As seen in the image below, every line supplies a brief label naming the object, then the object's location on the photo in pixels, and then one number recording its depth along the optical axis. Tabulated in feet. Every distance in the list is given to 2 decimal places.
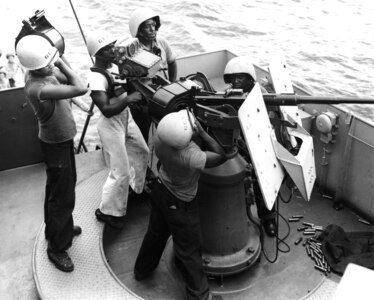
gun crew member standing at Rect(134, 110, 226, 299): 11.75
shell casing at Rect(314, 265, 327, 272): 14.62
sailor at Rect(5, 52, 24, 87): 24.95
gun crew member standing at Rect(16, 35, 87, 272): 12.22
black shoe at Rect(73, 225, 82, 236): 15.35
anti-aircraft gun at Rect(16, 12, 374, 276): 12.00
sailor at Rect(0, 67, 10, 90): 23.10
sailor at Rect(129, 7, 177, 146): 16.94
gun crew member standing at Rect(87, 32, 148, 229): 14.02
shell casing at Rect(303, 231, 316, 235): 16.28
